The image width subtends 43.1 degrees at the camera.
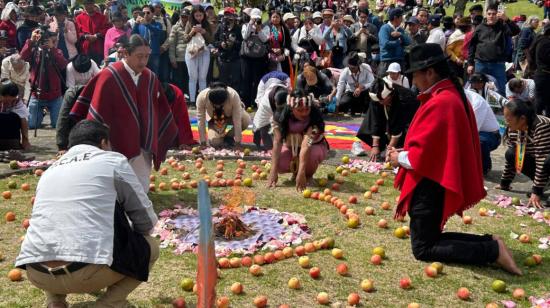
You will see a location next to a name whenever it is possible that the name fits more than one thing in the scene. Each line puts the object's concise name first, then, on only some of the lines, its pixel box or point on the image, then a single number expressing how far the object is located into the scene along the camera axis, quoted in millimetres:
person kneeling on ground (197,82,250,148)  11359
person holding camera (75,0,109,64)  15312
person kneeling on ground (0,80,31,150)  10969
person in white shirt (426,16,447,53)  15125
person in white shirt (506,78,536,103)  12195
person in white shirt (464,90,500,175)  9898
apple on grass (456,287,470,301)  5484
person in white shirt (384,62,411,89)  12180
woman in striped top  8258
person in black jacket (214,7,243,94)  15250
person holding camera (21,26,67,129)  13211
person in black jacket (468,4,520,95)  13477
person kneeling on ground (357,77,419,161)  10523
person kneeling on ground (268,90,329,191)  8766
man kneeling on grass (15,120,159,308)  4391
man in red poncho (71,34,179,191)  7285
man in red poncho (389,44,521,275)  5988
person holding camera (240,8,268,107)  14836
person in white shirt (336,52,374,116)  14184
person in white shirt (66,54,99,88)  12680
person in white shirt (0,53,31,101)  13008
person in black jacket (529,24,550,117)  12328
